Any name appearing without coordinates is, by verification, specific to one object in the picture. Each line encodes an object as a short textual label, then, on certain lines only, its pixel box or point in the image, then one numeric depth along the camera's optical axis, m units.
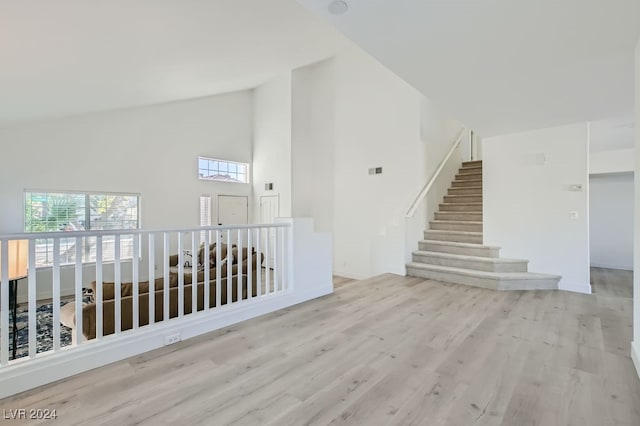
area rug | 3.82
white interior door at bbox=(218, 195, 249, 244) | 8.34
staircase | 4.53
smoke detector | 1.81
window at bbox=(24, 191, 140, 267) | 5.54
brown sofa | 2.40
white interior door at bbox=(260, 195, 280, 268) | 8.36
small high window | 8.00
